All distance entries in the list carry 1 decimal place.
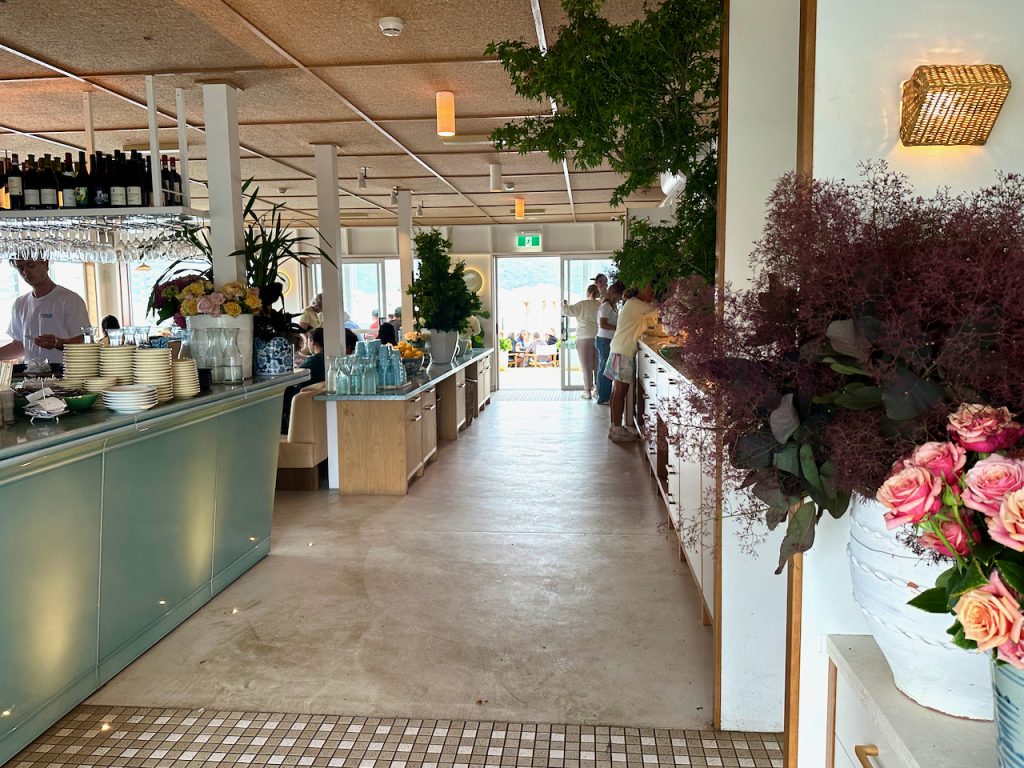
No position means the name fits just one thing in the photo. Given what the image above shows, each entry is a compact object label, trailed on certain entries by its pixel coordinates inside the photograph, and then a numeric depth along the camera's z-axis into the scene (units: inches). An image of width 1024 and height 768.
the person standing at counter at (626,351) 301.0
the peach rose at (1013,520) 34.8
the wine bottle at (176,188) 184.9
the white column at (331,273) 248.5
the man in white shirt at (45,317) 224.1
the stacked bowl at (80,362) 140.6
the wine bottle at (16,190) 174.1
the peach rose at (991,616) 35.5
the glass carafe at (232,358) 170.6
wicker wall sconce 59.7
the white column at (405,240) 368.8
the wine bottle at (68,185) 174.6
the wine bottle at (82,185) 174.6
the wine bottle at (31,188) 174.6
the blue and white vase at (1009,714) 38.2
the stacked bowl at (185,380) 147.5
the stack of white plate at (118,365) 141.3
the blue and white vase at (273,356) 188.5
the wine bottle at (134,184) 175.9
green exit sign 522.9
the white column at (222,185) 188.9
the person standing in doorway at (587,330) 445.1
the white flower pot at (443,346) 336.2
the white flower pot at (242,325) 175.6
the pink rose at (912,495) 39.6
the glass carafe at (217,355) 170.2
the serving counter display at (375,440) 237.9
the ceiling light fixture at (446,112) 196.2
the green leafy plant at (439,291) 319.6
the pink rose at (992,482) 36.5
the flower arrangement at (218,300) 174.1
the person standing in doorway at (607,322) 374.0
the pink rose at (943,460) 40.1
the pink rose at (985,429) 40.0
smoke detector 147.3
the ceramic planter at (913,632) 47.3
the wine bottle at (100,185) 176.1
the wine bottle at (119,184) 175.2
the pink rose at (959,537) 39.9
